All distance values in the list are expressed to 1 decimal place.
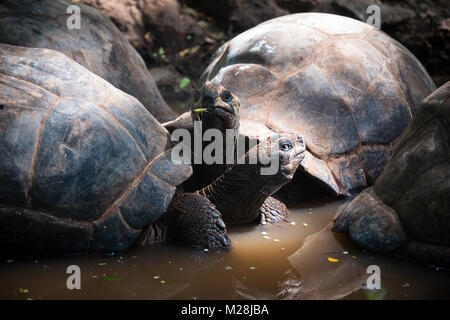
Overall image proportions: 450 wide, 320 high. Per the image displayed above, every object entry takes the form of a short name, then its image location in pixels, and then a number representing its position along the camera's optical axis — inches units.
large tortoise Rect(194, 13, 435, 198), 169.8
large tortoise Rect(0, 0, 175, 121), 173.8
